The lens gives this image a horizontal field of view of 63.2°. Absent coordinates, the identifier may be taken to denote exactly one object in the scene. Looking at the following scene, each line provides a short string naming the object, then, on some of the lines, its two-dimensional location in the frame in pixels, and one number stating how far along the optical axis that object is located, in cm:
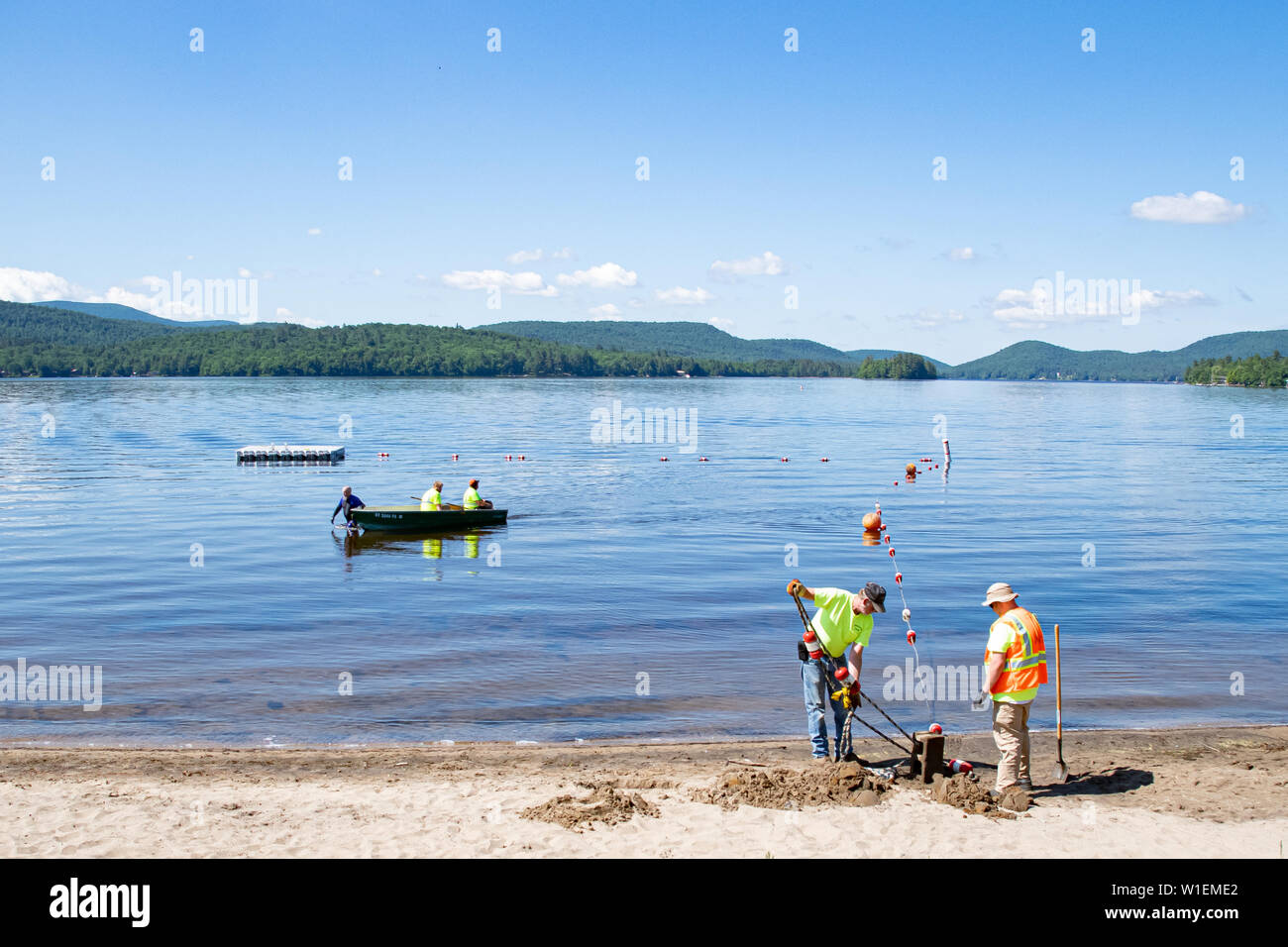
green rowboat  3344
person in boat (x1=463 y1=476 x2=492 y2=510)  3478
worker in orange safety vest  1095
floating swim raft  5803
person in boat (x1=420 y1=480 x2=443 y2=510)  3422
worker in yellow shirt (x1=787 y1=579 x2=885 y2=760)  1149
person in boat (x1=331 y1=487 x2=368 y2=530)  3309
